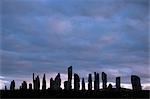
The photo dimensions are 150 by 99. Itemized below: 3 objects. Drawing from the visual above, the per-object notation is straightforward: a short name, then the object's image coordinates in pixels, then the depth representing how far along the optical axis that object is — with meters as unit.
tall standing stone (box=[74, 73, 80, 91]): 96.25
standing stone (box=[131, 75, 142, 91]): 88.47
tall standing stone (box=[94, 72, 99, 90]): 102.46
